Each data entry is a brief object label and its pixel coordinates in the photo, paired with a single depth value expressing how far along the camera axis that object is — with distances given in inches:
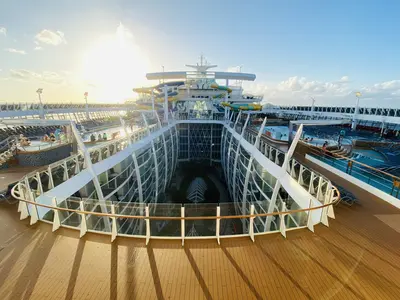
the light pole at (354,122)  1374.5
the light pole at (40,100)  1006.3
